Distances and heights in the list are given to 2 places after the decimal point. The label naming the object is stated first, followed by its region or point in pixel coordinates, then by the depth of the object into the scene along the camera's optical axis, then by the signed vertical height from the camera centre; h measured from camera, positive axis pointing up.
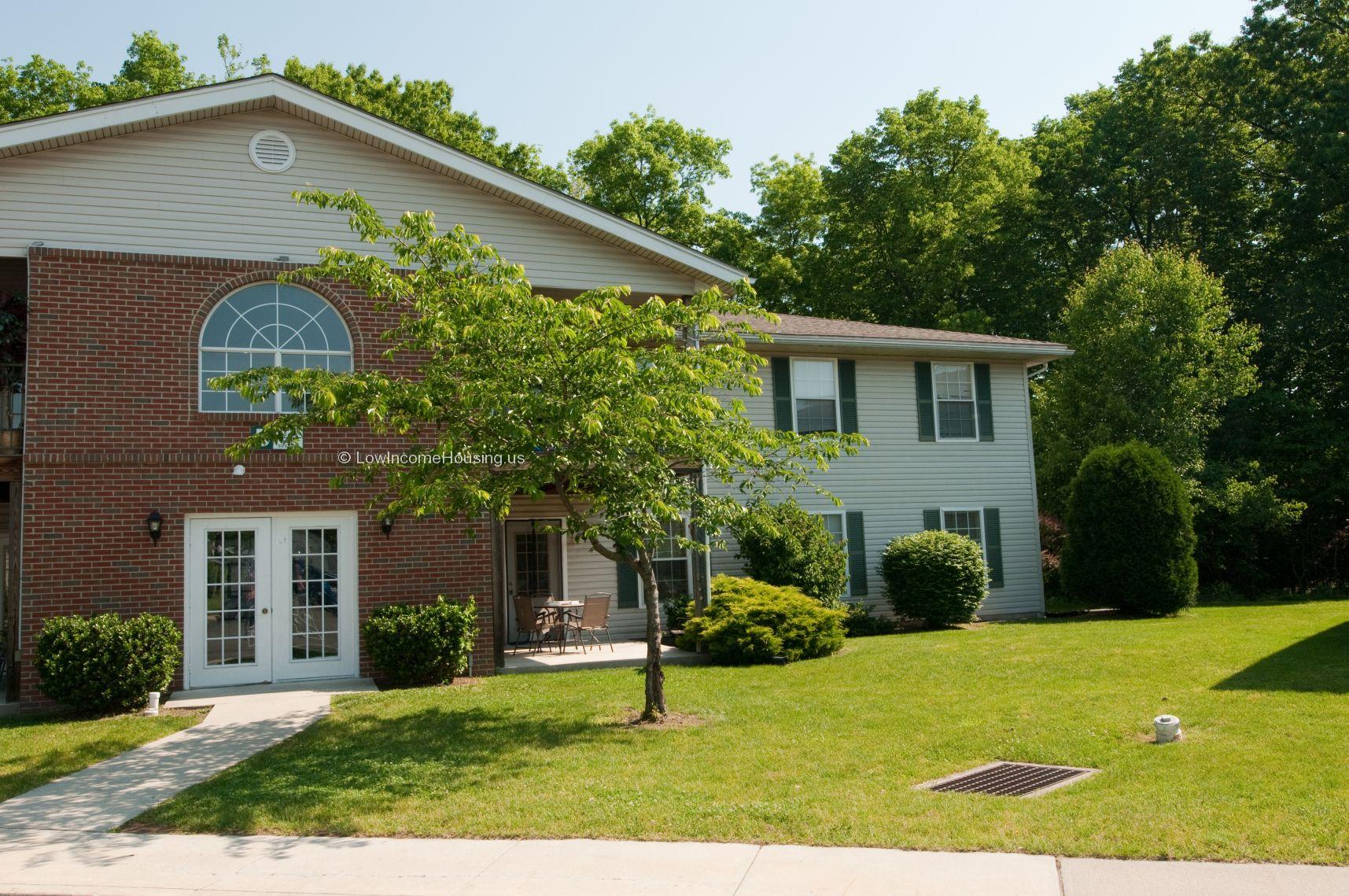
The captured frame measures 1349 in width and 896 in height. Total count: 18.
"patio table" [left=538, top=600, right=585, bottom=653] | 15.56 -0.94
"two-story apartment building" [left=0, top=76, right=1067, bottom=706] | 11.86 +2.66
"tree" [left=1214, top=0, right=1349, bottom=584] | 24.72 +7.18
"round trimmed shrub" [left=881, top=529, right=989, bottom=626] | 17.59 -0.70
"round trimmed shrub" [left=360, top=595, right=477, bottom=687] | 12.29 -1.01
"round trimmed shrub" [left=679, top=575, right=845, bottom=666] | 13.79 -1.13
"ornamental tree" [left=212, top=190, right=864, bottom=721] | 9.08 +1.40
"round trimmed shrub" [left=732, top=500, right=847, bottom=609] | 16.12 -0.26
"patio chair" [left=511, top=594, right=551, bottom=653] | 15.98 -1.06
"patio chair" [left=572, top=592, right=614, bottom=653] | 15.27 -0.97
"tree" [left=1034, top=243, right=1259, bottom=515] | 22.12 +3.58
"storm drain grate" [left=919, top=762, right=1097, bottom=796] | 7.05 -1.74
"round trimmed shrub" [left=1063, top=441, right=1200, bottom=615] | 17.83 -0.11
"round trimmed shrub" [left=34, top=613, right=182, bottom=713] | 10.92 -0.99
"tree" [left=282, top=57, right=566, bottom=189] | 29.23 +13.13
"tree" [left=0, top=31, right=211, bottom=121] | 25.53 +12.55
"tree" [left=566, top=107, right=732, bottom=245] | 31.94 +11.82
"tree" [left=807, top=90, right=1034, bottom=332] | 31.94 +10.29
